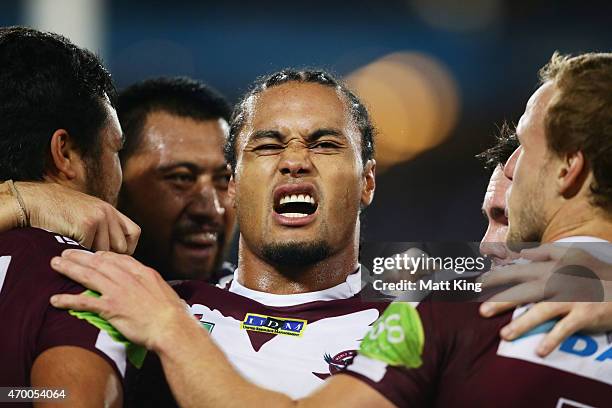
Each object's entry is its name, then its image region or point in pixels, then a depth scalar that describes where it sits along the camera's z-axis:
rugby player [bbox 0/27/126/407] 7.35
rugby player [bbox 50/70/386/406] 7.53
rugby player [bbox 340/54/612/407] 7.29
